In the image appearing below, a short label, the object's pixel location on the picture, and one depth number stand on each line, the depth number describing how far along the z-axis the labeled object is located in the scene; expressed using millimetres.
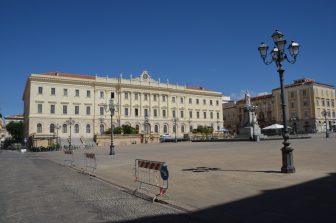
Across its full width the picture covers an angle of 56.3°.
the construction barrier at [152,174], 8133
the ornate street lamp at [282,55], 11258
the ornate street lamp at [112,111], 28700
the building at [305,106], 81312
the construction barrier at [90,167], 15962
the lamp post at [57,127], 60281
